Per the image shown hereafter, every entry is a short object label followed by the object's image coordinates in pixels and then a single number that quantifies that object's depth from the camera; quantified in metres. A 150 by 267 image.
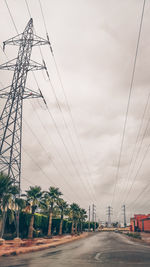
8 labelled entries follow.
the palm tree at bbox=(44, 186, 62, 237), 48.44
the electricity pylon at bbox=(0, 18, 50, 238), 25.72
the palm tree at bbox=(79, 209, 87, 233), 99.87
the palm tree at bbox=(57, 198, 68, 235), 59.09
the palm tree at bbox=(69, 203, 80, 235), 77.68
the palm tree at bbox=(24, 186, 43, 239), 37.62
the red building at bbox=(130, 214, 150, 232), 62.28
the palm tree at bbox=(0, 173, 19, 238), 23.08
